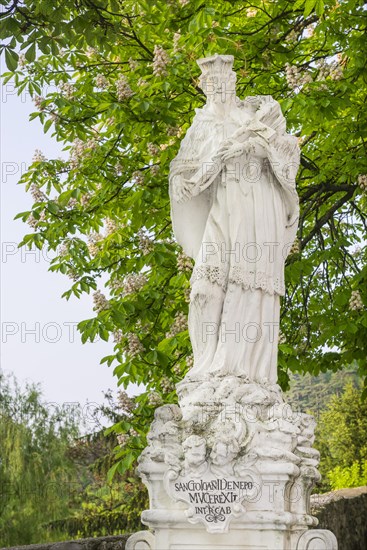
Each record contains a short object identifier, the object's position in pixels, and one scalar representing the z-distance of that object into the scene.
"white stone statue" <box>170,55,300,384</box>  7.70
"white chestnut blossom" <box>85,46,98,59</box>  12.17
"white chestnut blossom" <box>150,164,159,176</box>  11.53
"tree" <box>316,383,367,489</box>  26.75
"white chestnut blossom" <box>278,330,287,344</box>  11.77
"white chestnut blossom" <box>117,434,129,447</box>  10.77
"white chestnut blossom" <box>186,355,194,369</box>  10.53
